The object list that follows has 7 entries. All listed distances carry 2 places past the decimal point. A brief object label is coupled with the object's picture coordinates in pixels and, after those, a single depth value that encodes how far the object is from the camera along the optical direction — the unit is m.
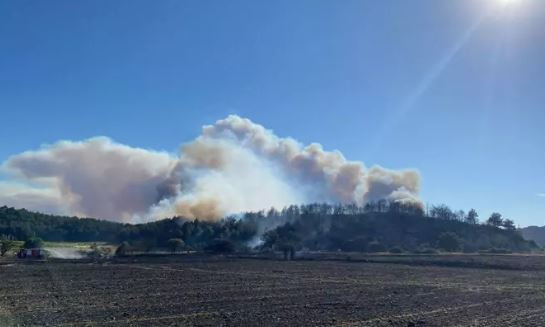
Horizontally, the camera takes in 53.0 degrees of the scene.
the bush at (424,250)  121.94
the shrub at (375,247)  131.12
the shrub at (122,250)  99.79
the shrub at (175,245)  115.69
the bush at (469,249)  137.43
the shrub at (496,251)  134.73
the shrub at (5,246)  91.12
